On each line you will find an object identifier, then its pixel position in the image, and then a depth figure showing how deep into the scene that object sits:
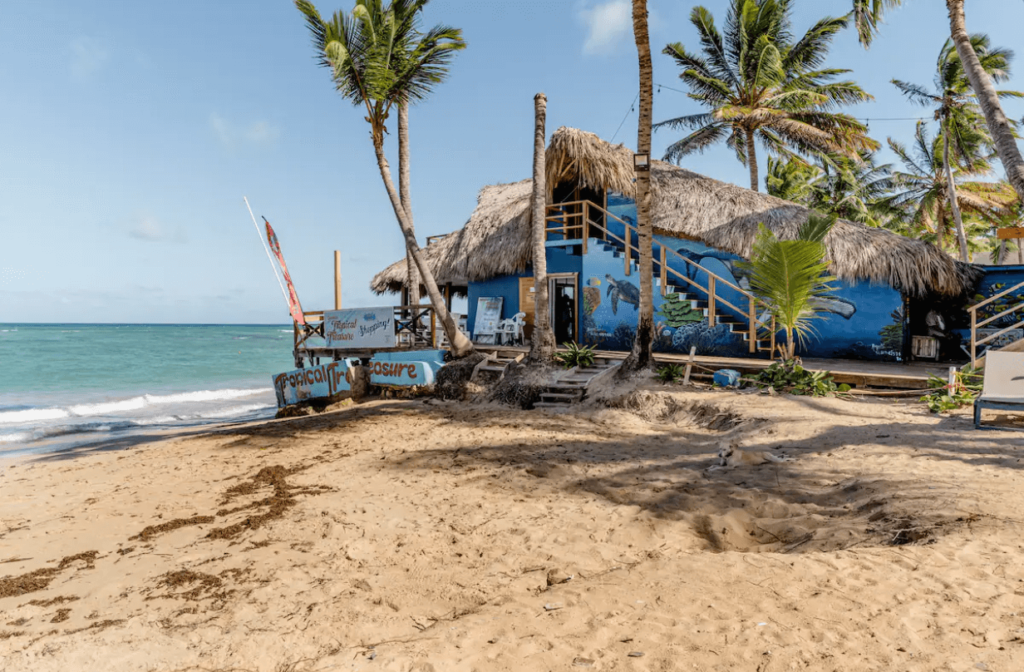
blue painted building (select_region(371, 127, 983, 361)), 11.80
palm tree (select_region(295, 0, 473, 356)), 12.35
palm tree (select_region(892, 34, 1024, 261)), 16.70
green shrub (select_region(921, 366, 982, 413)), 7.42
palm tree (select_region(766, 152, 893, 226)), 22.11
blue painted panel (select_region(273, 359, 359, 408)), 13.45
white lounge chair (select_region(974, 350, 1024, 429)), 6.65
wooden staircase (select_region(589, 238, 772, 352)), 12.19
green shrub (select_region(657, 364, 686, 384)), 10.17
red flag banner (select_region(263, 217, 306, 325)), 16.30
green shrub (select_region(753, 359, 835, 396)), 8.77
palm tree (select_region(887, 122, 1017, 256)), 20.16
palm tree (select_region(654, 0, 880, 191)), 17.69
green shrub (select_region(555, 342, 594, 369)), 11.75
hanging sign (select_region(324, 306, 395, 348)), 14.52
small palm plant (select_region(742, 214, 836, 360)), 8.59
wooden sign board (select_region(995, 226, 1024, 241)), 11.14
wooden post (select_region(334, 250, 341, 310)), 16.66
